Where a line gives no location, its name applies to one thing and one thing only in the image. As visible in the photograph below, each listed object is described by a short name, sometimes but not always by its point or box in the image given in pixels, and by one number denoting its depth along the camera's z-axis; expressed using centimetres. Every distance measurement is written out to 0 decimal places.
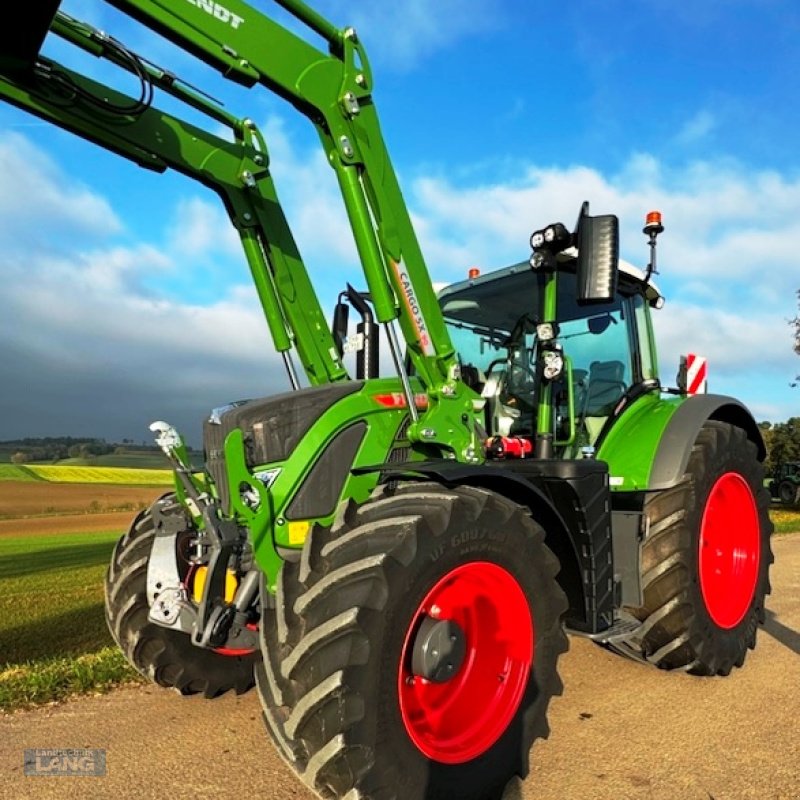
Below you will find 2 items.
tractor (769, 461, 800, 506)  2256
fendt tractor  250
